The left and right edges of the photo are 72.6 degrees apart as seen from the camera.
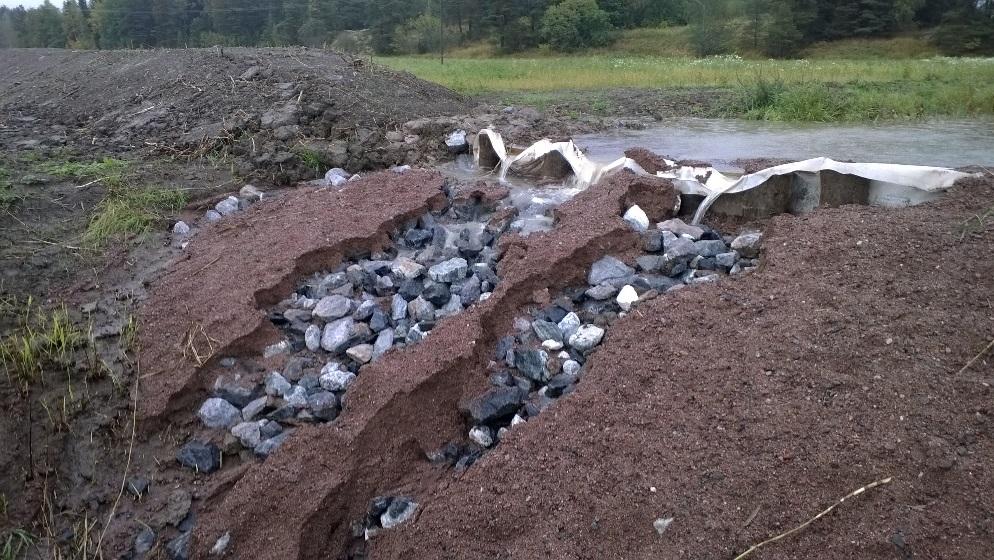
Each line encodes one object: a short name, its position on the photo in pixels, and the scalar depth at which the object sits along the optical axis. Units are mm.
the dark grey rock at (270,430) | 3455
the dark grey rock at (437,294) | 4234
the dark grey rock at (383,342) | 3853
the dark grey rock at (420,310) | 4082
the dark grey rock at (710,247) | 4121
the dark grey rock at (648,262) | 4102
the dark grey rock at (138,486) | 3246
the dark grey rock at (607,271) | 4030
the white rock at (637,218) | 4477
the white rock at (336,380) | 3624
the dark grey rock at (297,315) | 4238
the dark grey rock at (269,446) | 3365
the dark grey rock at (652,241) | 4277
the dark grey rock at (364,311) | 4172
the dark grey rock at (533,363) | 3424
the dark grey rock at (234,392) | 3672
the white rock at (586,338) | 3504
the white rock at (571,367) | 3396
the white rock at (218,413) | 3564
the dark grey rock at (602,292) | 3864
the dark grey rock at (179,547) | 2924
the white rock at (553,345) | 3570
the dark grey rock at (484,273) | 4266
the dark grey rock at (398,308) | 4155
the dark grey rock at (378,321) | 4074
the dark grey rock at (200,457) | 3355
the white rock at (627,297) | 3732
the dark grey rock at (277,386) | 3684
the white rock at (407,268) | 4520
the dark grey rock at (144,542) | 2990
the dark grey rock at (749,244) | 4062
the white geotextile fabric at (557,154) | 5316
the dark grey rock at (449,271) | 4391
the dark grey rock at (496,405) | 3242
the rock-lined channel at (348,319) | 3543
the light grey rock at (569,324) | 3645
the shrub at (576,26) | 37094
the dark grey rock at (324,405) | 3473
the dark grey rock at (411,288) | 4332
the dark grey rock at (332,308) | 4219
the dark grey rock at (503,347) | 3606
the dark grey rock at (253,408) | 3578
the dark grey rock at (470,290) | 4164
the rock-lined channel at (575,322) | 3250
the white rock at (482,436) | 3193
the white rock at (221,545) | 2887
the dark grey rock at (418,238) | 5047
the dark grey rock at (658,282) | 3891
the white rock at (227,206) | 5977
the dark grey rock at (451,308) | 4082
